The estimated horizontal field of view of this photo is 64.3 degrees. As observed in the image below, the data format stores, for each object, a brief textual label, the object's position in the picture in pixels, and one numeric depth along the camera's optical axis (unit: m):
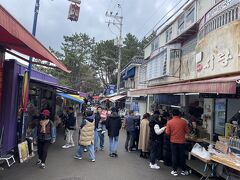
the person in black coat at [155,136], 6.15
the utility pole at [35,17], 6.41
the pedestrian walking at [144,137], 7.15
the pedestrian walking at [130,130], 7.82
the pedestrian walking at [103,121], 8.08
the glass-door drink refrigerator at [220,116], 6.69
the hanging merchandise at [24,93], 5.89
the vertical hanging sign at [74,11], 6.84
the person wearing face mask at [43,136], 5.57
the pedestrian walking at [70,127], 8.03
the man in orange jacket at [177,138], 5.62
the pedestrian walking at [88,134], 6.43
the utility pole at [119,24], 22.23
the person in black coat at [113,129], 7.13
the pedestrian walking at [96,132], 7.61
